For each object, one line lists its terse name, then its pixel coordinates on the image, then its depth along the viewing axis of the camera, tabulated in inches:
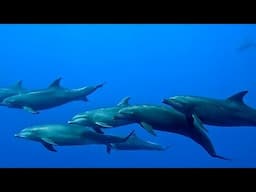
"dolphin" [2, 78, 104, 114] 305.0
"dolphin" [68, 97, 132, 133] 263.9
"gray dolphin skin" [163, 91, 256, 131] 238.2
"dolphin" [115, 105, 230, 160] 240.1
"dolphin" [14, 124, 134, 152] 274.4
